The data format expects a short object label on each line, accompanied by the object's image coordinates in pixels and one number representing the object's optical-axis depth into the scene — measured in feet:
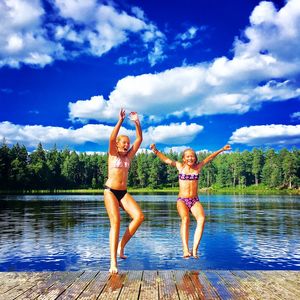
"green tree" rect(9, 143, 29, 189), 400.06
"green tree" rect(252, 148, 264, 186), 558.56
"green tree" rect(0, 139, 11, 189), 393.09
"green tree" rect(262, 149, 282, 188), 496.64
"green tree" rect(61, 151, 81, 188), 547.24
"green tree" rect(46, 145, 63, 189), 505.09
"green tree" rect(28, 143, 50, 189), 448.78
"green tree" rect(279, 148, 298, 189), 472.44
